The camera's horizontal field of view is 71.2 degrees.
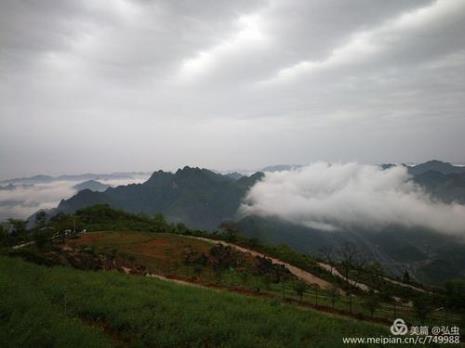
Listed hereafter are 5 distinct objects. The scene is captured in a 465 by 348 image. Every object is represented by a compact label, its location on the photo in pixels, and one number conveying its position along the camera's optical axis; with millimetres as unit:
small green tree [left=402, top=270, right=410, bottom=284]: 88500
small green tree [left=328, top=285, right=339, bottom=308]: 27094
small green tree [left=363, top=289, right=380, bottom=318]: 25105
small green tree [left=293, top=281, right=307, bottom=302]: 28384
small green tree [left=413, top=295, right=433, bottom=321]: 25859
